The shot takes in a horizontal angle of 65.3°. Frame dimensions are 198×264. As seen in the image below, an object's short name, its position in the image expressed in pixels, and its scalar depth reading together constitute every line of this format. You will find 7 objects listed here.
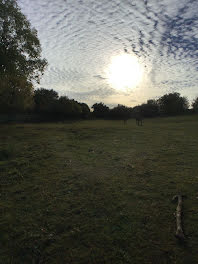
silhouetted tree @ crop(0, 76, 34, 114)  32.05
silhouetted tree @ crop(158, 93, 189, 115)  94.12
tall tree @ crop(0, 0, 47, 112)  16.33
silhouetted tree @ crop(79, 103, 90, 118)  78.69
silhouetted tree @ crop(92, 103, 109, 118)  88.69
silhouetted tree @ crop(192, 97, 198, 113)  85.03
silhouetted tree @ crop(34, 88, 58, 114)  68.38
